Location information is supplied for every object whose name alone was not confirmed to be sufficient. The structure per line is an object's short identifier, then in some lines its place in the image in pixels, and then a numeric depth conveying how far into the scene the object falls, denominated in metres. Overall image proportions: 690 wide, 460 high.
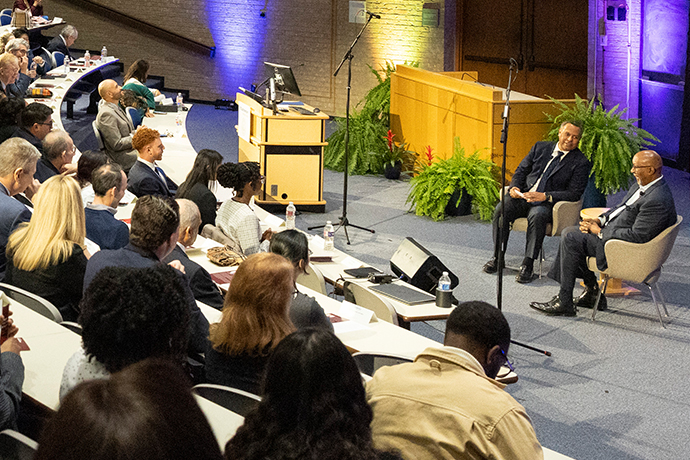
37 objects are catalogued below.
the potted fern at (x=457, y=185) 15.45
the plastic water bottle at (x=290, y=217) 10.84
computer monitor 15.66
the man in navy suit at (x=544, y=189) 12.41
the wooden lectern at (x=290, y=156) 15.47
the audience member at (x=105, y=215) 8.46
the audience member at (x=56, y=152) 11.50
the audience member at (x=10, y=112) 12.14
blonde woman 6.83
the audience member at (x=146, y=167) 11.44
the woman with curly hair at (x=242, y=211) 9.49
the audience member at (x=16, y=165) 8.68
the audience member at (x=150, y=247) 6.28
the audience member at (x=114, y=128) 14.19
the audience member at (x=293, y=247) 7.33
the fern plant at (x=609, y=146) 13.82
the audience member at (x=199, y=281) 7.40
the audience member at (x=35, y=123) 11.88
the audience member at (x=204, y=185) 10.65
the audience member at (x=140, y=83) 17.94
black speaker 9.02
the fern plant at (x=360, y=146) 19.79
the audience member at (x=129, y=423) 1.98
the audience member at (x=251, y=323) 5.36
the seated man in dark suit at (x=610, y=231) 10.44
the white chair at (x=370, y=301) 7.86
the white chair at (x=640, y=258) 10.39
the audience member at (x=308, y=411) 3.20
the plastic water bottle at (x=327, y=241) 9.75
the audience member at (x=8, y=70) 14.58
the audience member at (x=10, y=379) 4.56
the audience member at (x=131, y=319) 4.22
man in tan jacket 4.01
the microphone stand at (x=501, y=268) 9.31
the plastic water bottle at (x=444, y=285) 8.11
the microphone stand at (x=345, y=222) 14.16
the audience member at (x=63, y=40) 24.00
